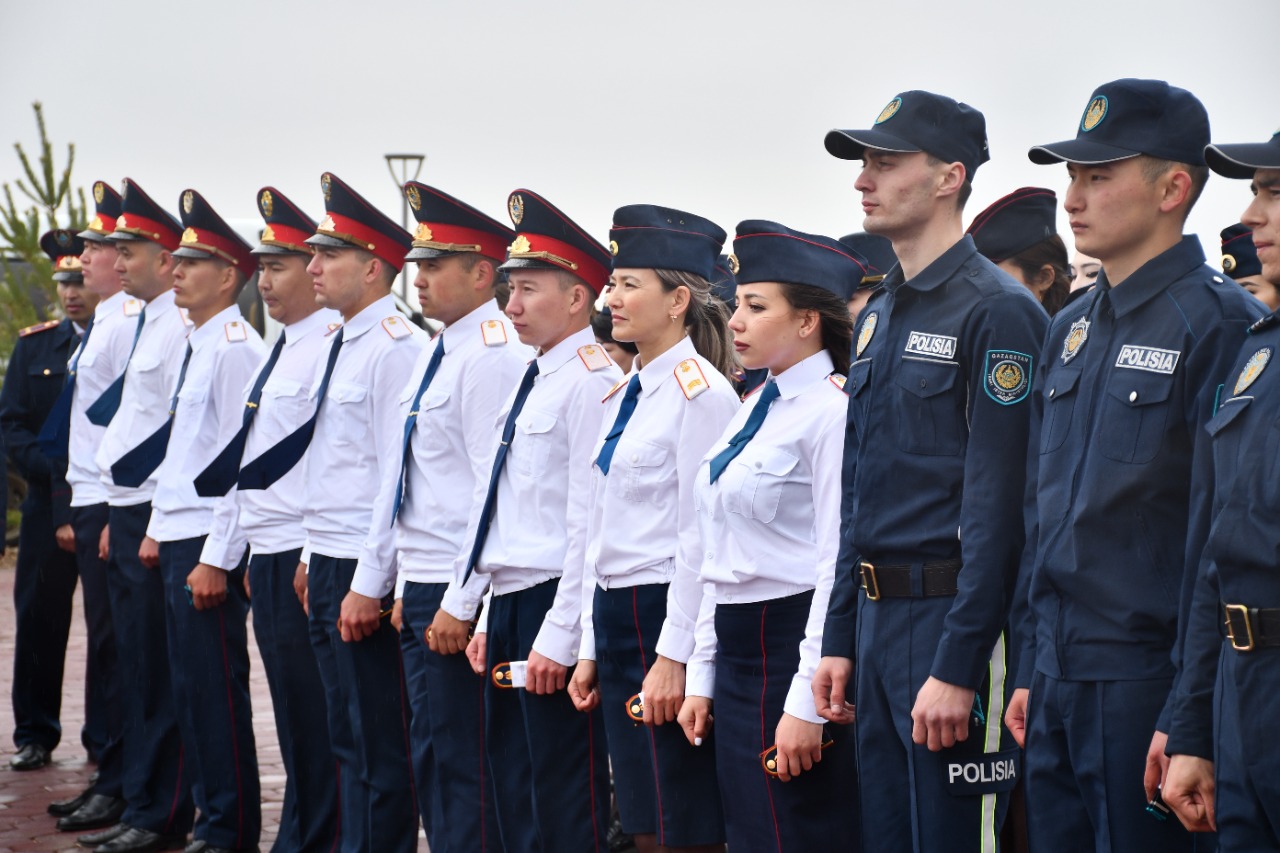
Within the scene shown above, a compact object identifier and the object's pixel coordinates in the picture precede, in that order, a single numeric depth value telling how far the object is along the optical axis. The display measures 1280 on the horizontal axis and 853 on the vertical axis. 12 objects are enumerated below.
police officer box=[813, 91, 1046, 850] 3.54
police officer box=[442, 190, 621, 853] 4.95
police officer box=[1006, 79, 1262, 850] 3.23
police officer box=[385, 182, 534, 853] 5.38
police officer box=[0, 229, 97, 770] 8.48
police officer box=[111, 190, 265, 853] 6.48
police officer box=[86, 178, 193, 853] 6.89
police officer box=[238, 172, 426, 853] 5.71
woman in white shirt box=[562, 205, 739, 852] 4.44
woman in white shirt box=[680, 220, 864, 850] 4.09
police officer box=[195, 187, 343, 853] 6.09
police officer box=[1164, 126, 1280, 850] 2.89
